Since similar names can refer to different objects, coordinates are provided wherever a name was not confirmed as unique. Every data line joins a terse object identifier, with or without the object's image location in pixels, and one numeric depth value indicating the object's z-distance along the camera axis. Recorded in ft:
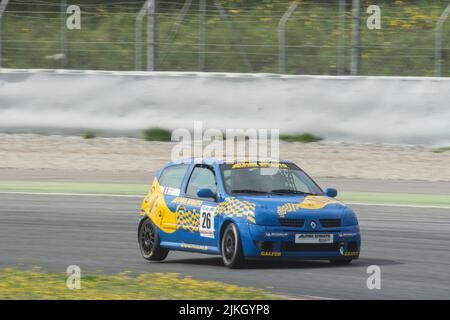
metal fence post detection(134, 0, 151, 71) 84.69
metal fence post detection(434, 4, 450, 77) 79.61
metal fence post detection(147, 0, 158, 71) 82.23
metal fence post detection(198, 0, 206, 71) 85.30
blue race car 38.78
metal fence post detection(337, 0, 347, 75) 81.25
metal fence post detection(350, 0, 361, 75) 78.38
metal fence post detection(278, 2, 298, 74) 83.24
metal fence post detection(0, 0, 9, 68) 87.39
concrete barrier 76.84
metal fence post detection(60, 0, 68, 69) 87.97
